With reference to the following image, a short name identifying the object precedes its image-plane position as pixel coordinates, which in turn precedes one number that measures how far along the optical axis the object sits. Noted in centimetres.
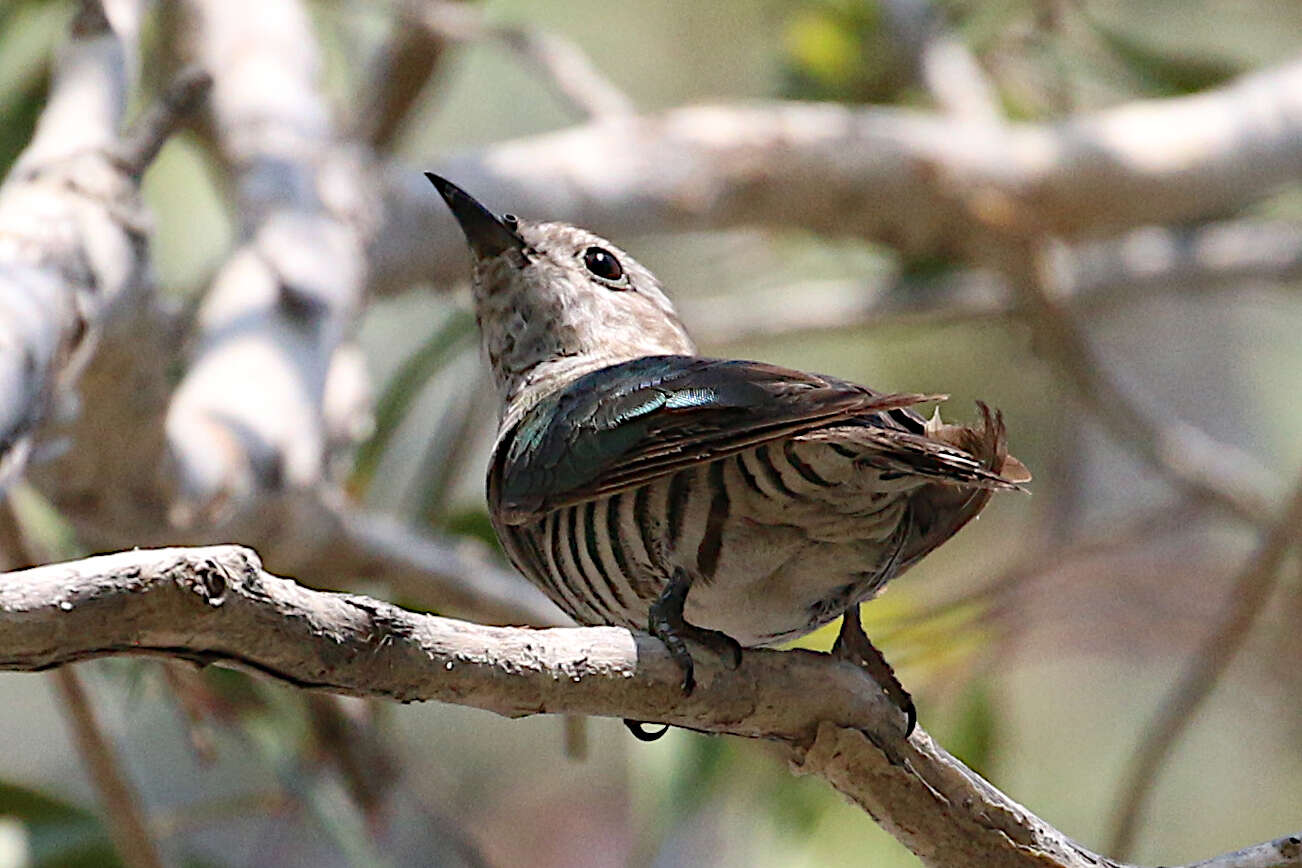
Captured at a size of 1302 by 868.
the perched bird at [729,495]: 345
